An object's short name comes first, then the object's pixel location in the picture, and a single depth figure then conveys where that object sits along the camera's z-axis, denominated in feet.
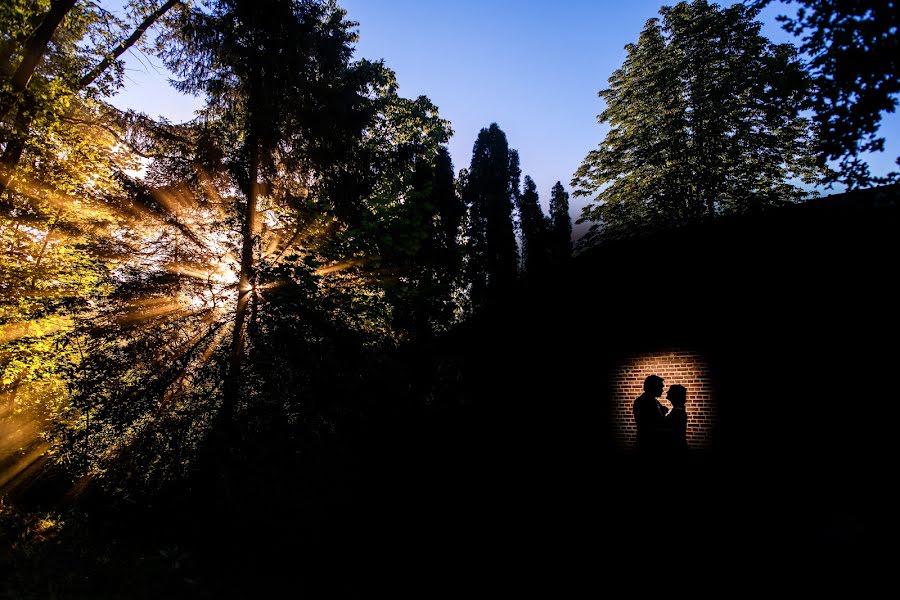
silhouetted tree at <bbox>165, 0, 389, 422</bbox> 26.53
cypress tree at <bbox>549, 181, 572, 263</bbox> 131.77
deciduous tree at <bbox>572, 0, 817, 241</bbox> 43.37
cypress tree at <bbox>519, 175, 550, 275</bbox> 127.45
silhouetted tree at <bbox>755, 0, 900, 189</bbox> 14.87
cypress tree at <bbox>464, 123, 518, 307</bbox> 102.94
